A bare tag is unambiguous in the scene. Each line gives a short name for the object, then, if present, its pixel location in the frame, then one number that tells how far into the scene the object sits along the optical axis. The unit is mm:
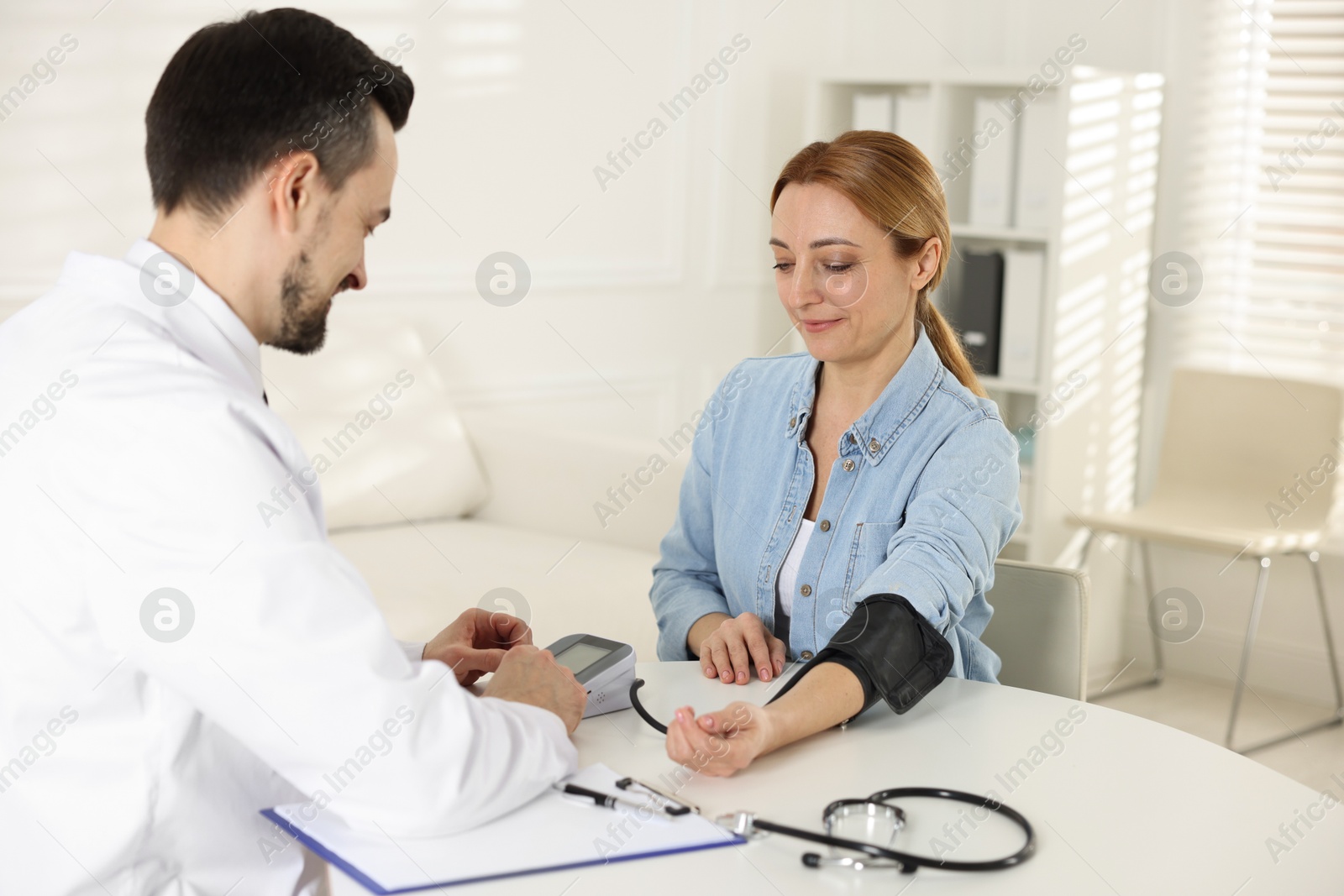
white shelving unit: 3682
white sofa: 2703
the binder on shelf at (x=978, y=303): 3924
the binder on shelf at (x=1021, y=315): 3820
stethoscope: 1023
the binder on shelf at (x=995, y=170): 3900
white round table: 1017
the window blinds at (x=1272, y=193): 3656
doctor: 960
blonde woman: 1570
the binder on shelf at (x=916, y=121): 4020
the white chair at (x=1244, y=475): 3430
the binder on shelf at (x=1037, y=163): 3779
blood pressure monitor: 1352
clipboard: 988
